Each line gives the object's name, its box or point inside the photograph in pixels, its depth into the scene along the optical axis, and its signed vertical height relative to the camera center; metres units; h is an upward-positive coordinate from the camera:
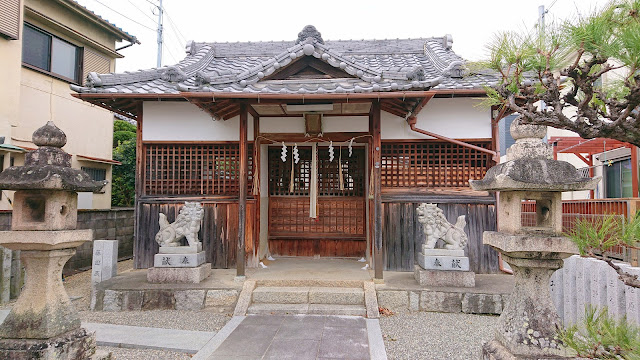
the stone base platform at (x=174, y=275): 7.30 -1.74
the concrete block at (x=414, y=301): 6.72 -2.06
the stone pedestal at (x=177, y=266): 7.31 -1.58
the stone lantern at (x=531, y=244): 3.44 -0.48
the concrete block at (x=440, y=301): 6.63 -2.04
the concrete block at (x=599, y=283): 4.64 -1.17
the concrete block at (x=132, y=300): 6.90 -2.15
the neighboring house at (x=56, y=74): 10.07 +3.86
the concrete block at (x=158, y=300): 6.91 -2.15
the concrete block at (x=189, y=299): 6.92 -2.12
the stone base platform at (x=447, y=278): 6.94 -1.66
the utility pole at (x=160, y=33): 18.89 +8.83
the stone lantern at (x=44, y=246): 4.04 -0.66
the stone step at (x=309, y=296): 6.82 -2.03
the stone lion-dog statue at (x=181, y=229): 7.53 -0.79
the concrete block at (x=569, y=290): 5.33 -1.46
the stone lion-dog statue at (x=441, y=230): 7.16 -0.72
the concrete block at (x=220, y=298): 6.93 -2.09
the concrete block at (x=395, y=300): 6.74 -2.06
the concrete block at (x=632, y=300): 4.01 -1.23
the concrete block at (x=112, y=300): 6.92 -2.16
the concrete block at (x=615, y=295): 4.33 -1.24
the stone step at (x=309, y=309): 6.50 -2.19
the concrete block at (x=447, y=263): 7.02 -1.37
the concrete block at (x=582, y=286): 4.98 -1.30
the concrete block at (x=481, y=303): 6.52 -2.04
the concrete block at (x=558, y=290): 5.68 -1.56
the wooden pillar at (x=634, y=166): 9.19 +0.89
